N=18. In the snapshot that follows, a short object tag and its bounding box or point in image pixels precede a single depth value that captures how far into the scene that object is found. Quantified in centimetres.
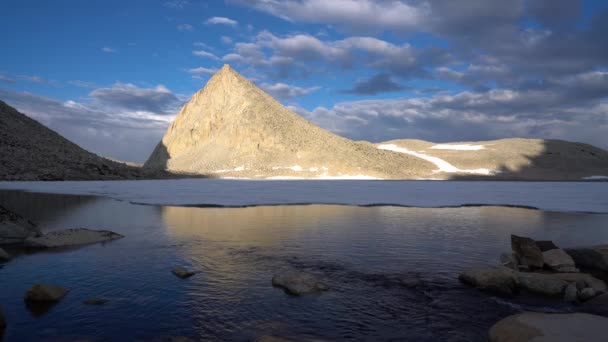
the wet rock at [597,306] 756
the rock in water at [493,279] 891
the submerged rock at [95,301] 776
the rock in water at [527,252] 1077
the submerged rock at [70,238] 1283
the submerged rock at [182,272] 956
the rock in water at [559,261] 1038
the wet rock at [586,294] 827
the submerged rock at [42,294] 783
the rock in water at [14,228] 1352
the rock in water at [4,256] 1109
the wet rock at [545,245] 1181
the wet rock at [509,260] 1076
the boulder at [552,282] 872
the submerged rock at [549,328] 590
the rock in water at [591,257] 1072
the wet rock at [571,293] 832
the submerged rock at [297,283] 851
